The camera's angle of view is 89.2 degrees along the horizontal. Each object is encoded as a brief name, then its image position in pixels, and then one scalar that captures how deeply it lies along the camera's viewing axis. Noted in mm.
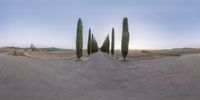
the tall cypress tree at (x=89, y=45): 21623
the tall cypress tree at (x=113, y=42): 22108
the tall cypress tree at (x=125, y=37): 15093
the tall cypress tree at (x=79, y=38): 15895
